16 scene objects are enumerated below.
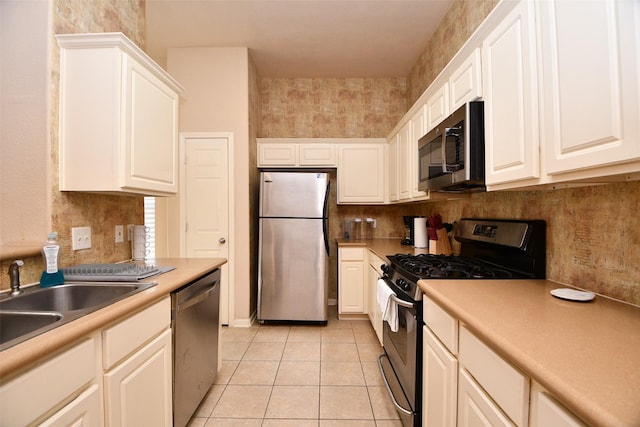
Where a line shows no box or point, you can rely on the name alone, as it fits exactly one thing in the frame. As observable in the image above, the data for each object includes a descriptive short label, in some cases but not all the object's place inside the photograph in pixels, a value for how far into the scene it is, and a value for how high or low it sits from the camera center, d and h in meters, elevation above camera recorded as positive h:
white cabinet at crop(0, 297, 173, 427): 0.73 -0.52
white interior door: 3.18 +0.09
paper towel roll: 2.86 -0.17
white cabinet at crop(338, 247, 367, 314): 3.23 -0.68
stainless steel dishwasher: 1.48 -0.72
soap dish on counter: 1.07 -0.31
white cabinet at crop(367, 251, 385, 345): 2.57 -0.77
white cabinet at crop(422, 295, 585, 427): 0.69 -0.52
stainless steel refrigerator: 3.11 -0.34
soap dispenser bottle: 1.25 -0.21
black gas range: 1.44 -0.31
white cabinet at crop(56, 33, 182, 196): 1.46 +0.54
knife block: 2.36 -0.23
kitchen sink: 1.21 -0.35
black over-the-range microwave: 1.46 +0.36
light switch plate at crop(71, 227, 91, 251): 1.51 -0.11
